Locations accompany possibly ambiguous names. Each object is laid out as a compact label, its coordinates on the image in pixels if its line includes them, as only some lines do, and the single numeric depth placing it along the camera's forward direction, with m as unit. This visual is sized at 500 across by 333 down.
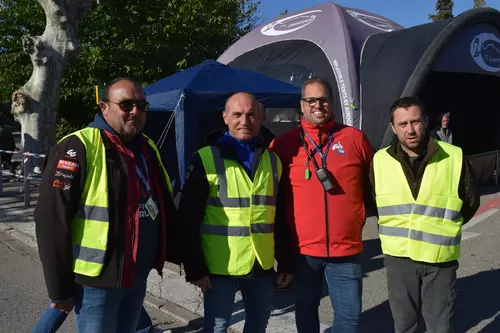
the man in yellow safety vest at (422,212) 2.61
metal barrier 8.77
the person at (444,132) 8.69
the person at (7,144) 12.93
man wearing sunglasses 2.08
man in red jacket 2.73
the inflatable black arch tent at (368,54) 7.90
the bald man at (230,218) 2.55
